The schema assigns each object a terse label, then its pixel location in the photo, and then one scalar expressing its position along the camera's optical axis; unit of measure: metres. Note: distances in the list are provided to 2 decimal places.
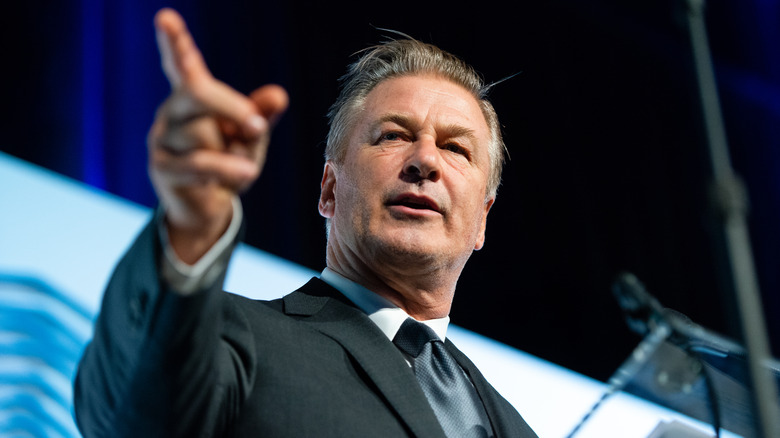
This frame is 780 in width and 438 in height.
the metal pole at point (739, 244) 1.65
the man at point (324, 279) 1.66
